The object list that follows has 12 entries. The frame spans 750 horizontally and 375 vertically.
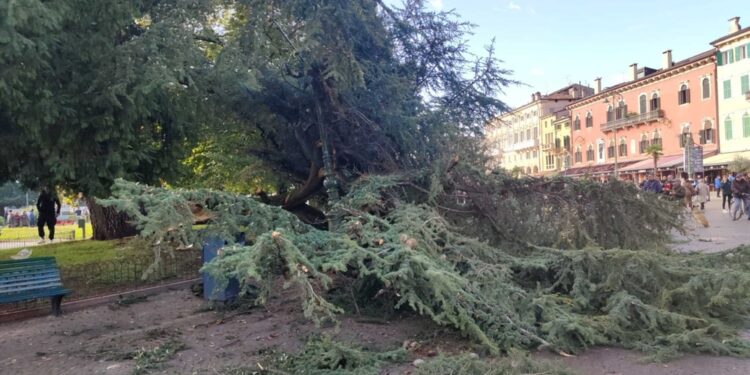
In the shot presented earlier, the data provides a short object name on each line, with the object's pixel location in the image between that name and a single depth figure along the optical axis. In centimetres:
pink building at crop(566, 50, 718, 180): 4534
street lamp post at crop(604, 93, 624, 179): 5692
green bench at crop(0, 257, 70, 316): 689
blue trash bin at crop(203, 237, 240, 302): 749
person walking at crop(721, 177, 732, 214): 1962
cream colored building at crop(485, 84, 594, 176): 7881
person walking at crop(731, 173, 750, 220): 1716
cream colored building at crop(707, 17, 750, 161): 4050
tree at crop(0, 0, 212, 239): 690
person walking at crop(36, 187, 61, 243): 1731
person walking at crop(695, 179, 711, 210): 2005
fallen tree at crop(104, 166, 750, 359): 460
